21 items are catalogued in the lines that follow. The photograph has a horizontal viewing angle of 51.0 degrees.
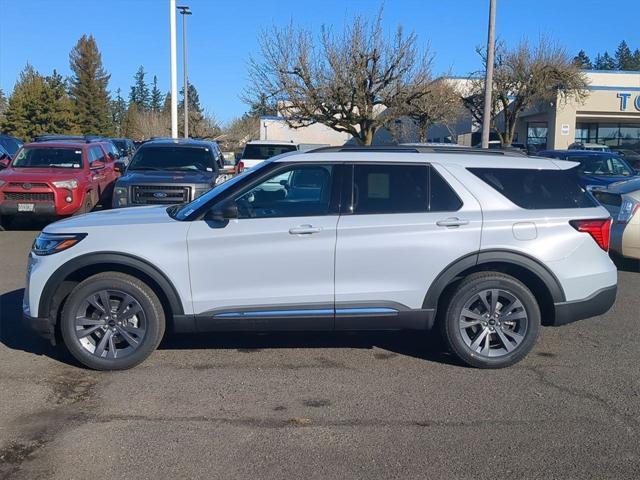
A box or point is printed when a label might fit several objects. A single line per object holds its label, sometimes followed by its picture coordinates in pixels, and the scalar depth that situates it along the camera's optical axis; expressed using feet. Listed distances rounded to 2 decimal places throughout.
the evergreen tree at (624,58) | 339.57
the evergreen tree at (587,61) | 352.36
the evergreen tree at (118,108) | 352.24
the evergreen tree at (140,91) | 394.11
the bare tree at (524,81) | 107.55
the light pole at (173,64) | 80.69
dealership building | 119.14
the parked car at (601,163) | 48.89
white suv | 17.75
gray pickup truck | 38.06
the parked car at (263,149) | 58.85
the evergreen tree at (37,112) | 182.29
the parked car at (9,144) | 69.00
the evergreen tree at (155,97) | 395.55
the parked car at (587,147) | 100.71
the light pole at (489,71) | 57.47
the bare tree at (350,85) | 70.54
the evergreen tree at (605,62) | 366.22
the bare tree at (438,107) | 83.71
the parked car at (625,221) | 31.17
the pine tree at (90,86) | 234.79
